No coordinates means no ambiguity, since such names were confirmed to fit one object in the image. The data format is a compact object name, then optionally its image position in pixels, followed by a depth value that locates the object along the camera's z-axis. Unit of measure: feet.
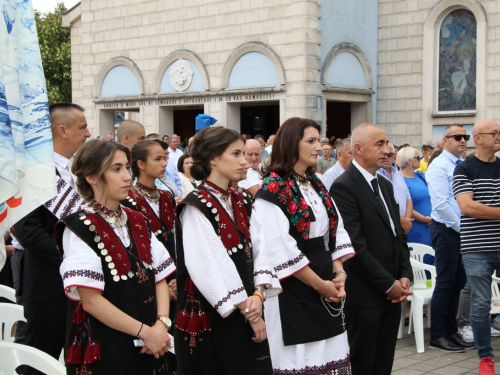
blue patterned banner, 8.84
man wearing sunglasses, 22.63
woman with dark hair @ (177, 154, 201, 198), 27.66
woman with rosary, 13.88
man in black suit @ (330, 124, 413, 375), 15.53
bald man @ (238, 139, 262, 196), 23.82
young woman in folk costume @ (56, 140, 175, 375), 10.84
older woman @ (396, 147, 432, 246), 27.66
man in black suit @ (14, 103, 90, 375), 13.53
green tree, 128.98
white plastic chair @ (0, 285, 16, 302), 17.43
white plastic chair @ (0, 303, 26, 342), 14.46
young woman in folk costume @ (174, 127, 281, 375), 12.05
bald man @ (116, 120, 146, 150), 22.68
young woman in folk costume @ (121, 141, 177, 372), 16.69
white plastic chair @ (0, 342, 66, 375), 11.02
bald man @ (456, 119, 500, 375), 19.12
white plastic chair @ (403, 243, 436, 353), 22.56
